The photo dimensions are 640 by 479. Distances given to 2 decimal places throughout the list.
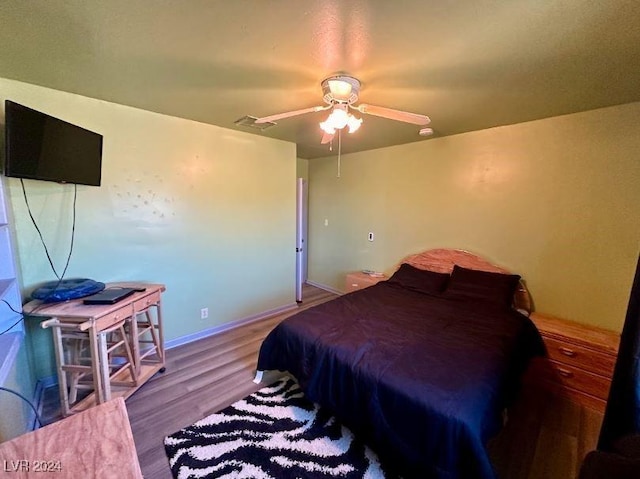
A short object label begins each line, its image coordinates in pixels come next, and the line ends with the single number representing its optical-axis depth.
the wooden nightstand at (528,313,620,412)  2.00
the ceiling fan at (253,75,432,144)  1.75
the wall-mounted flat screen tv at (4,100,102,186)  1.57
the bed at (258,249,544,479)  1.30
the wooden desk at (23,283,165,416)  1.73
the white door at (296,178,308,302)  3.99
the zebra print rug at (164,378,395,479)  1.52
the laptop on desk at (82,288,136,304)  1.87
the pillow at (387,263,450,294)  3.00
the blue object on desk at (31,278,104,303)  1.88
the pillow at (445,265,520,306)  2.59
